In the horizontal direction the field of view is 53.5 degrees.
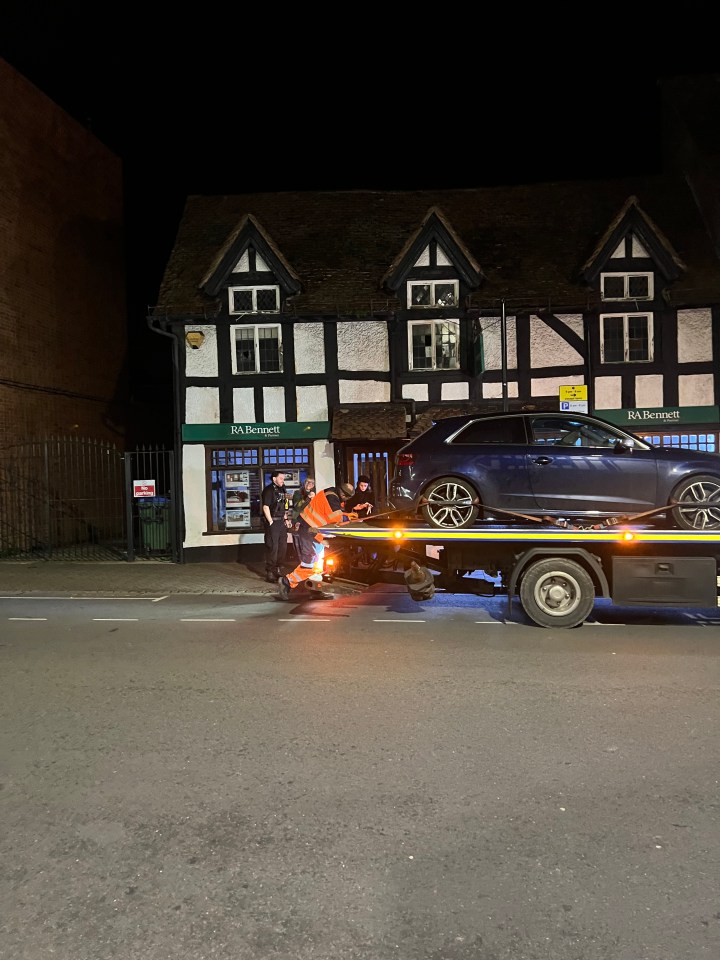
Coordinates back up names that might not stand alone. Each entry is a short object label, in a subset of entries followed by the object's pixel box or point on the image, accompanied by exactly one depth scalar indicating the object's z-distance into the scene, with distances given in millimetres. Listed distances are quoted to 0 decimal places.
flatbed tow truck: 8094
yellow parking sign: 16000
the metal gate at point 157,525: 16297
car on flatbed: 8086
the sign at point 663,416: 15898
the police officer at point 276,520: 12305
